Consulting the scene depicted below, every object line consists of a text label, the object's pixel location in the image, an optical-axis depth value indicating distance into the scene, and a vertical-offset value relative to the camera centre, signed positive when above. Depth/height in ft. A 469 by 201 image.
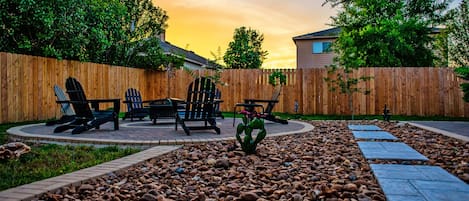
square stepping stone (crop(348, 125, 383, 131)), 19.94 -1.46
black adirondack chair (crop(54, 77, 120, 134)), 17.60 -0.48
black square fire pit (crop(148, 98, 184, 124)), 22.67 -0.43
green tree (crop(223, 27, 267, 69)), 85.97 +13.28
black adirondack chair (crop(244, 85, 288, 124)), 23.18 -0.27
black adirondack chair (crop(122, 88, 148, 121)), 25.88 -0.17
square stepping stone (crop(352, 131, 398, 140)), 15.81 -1.55
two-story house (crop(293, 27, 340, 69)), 67.56 +10.96
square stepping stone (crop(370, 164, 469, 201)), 6.79 -1.80
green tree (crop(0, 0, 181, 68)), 26.45 +6.77
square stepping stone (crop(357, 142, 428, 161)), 10.93 -1.68
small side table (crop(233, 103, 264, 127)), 21.94 -0.06
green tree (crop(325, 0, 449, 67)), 45.80 +10.18
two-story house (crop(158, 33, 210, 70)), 67.64 +9.42
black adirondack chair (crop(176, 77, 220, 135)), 17.58 +0.02
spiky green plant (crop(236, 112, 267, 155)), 11.89 -1.08
